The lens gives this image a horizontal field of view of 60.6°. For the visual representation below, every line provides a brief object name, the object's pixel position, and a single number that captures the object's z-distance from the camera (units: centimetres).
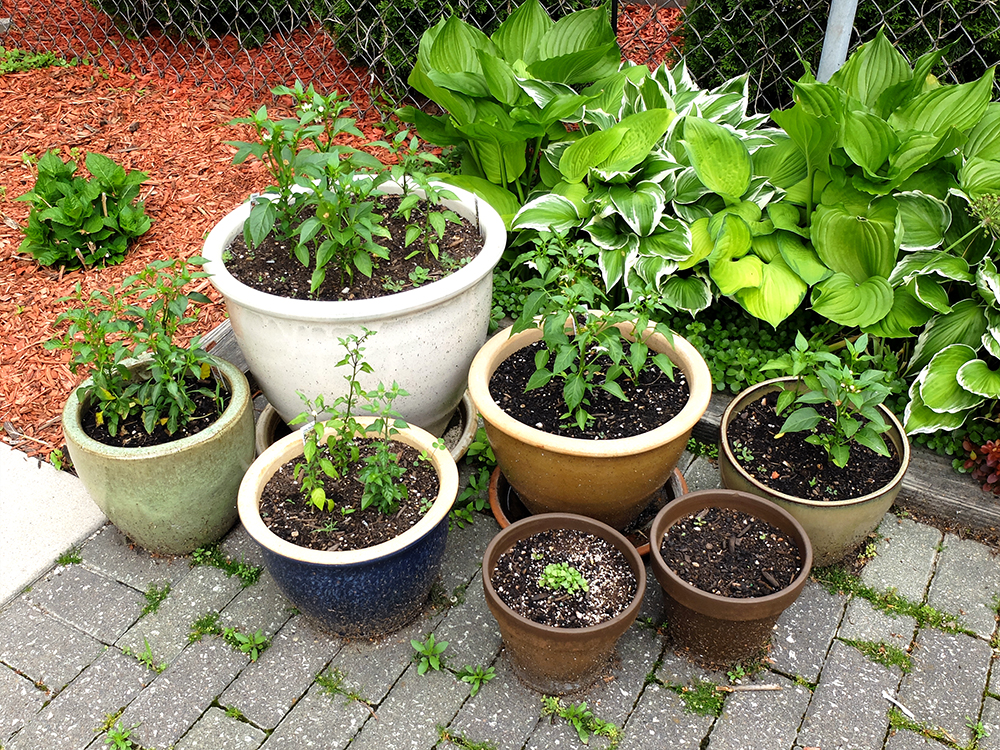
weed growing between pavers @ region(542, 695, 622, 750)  227
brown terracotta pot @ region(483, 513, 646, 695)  216
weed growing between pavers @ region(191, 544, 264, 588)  267
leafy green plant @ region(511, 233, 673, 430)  246
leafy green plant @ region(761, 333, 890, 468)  246
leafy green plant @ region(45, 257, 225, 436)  250
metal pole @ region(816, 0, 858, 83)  311
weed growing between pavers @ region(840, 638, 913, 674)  244
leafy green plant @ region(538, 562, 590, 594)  230
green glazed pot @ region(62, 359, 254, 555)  247
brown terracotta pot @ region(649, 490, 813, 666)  222
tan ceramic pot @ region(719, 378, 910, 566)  248
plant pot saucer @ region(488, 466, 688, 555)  280
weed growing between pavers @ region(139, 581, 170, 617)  258
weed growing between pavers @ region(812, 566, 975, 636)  255
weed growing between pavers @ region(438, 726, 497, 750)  225
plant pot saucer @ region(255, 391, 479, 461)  298
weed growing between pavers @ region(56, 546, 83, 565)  271
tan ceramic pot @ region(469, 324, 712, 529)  241
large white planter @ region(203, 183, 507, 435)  247
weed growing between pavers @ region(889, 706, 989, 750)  225
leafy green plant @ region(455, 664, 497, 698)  237
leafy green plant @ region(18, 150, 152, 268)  359
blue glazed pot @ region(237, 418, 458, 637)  225
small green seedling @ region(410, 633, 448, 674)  241
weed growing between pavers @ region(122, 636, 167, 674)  243
